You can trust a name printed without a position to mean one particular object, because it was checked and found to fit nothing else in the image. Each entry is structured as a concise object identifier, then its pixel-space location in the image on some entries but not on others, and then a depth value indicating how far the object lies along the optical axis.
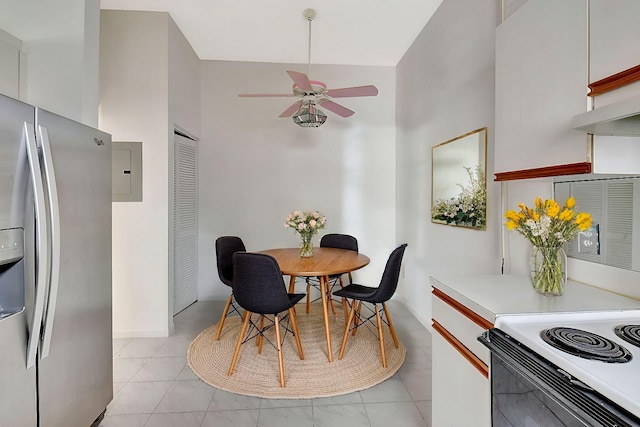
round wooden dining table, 2.41
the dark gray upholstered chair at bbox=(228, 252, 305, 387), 2.17
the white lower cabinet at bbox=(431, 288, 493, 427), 1.21
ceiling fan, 2.61
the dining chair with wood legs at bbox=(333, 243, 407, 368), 2.46
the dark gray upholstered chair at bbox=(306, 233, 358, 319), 3.59
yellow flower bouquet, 1.27
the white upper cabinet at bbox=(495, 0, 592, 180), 1.16
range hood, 0.90
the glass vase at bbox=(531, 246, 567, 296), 1.31
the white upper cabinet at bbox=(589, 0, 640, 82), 0.96
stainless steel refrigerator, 1.16
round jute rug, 2.20
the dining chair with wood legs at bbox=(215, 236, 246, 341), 2.93
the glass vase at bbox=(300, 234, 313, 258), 3.03
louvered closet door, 3.58
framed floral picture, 2.32
